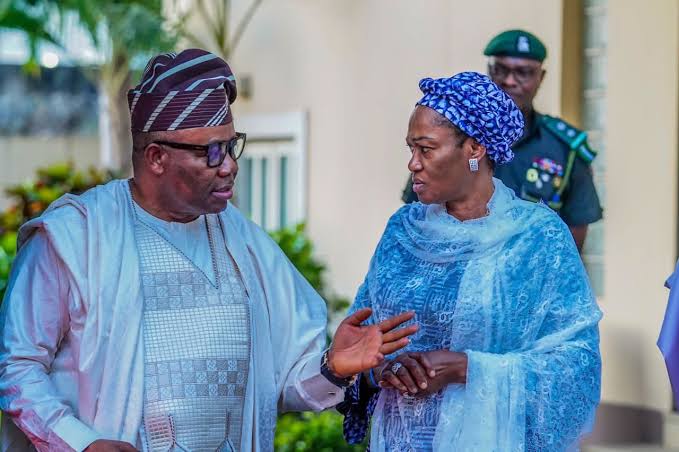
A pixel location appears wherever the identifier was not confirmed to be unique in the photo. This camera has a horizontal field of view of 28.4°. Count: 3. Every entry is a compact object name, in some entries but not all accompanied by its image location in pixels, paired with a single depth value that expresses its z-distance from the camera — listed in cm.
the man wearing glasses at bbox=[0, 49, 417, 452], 397
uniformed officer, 582
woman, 404
